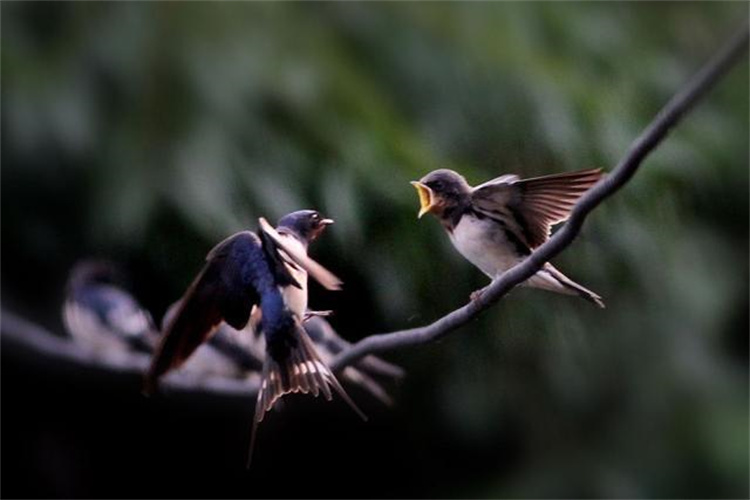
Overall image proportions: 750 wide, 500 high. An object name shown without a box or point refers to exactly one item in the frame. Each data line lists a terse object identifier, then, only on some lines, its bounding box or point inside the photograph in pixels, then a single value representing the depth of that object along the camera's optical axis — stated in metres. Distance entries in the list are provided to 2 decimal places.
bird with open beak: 8.31
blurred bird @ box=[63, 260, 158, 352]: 15.63
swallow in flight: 8.29
